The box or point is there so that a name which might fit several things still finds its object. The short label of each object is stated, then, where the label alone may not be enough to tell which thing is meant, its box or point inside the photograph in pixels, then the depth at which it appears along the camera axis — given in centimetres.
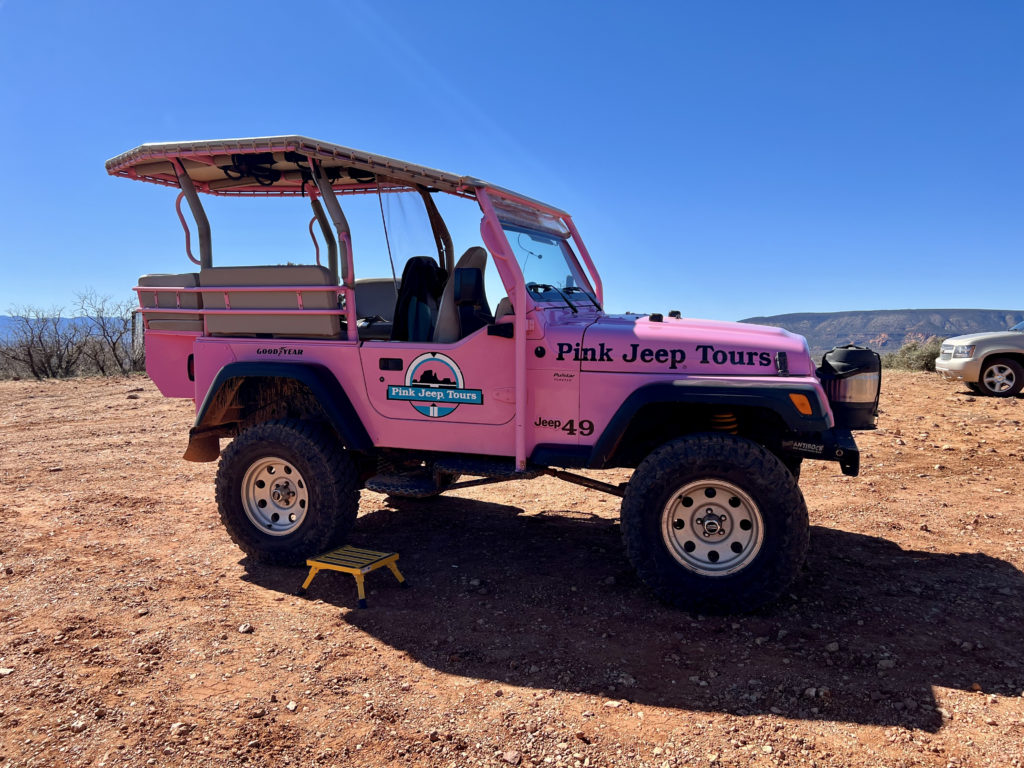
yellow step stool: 390
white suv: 1140
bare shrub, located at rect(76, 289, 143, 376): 2050
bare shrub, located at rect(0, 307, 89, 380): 1931
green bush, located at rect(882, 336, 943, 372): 1750
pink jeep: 367
